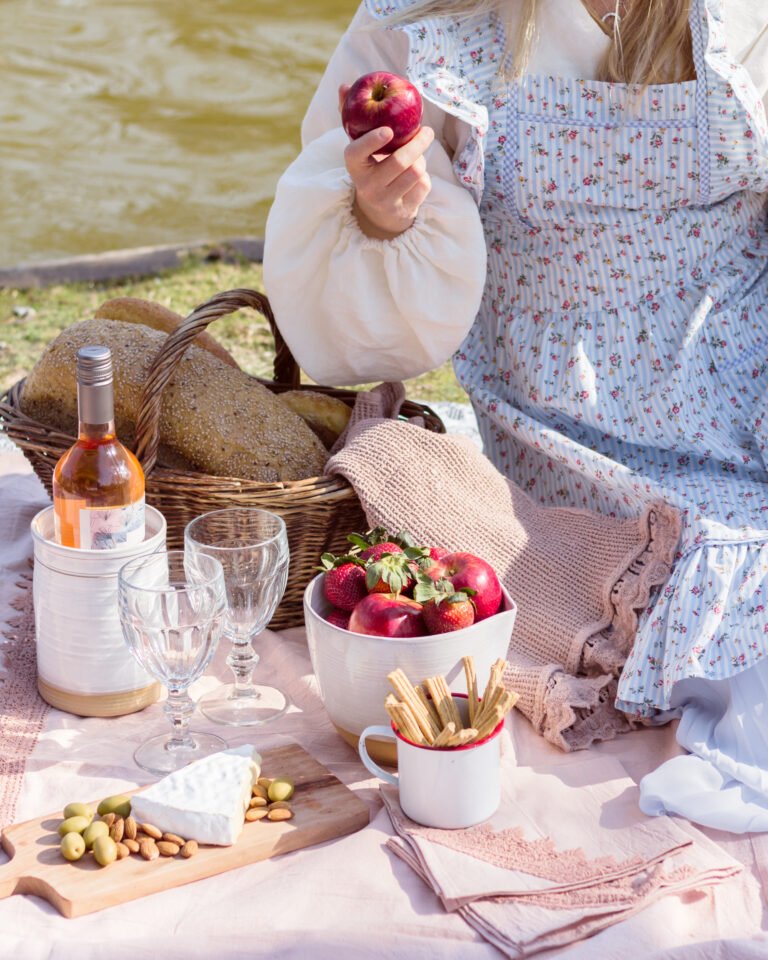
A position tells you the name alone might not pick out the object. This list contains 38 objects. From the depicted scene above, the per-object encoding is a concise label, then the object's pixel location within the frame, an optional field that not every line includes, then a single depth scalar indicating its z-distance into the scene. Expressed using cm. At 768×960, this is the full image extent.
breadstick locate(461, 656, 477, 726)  181
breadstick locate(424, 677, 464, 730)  181
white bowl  185
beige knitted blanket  199
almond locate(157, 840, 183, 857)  175
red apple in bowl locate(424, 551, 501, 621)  188
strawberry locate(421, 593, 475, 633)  185
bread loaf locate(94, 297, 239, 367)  235
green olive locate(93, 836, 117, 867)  173
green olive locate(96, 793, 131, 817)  178
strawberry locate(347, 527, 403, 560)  191
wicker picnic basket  205
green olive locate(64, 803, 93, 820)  177
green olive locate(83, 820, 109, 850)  174
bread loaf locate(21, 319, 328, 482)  213
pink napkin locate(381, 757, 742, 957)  171
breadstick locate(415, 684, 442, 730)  181
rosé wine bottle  190
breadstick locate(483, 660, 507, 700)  180
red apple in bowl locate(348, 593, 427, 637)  186
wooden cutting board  172
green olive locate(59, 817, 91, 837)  175
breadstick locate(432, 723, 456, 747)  176
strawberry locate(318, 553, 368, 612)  189
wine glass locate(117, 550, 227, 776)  181
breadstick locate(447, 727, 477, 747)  176
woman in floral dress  210
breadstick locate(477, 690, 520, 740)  178
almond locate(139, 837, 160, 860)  174
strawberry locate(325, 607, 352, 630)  190
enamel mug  178
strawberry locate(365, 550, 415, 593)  188
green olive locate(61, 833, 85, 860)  173
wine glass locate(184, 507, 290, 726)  189
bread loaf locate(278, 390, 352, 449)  226
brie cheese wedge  176
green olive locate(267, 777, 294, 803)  182
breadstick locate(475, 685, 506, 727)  179
